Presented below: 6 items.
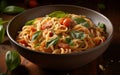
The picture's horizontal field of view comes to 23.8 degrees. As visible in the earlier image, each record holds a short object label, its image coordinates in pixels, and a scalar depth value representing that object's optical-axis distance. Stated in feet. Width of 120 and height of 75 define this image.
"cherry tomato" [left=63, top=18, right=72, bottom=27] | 4.31
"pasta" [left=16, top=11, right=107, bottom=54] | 4.02
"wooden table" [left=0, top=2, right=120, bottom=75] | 4.12
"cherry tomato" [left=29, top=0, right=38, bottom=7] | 6.05
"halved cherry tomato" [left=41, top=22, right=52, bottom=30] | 4.43
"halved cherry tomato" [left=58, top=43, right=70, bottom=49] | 3.97
